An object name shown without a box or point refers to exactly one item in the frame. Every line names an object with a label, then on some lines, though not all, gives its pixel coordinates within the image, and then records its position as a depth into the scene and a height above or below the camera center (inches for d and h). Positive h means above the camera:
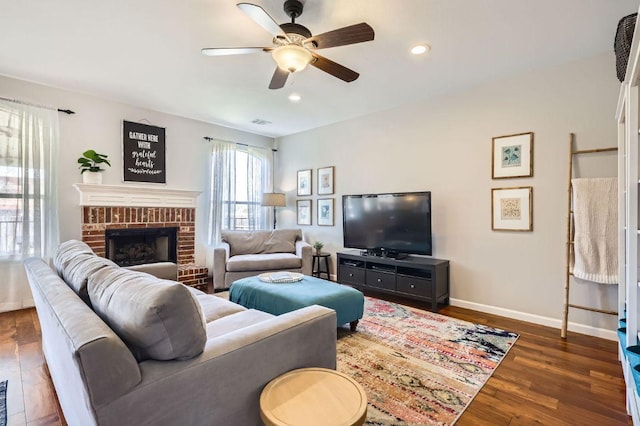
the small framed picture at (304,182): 215.5 +21.6
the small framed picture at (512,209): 127.1 +2.1
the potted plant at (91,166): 149.1 +22.3
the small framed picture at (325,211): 203.0 +1.0
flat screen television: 147.7 -4.7
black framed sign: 168.1 +32.9
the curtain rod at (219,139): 199.5 +47.7
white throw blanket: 103.7 -4.9
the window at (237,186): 202.1 +17.9
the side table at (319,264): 197.8 -32.7
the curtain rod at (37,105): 134.2 +47.8
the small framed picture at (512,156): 127.3 +24.2
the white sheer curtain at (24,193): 134.2 +8.1
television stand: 139.2 -30.0
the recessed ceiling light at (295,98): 153.1 +57.4
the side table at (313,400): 41.7 -27.2
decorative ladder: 111.5 -8.2
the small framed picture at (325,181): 202.4 +21.2
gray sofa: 36.3 -19.9
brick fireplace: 153.3 -1.0
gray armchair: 169.5 -24.9
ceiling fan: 78.7 +45.9
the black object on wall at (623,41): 75.3 +43.5
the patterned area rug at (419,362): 72.2 -43.7
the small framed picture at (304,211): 216.5 +1.3
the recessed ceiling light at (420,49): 106.8 +57.2
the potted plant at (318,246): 198.8 -21.1
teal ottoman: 104.0 -29.0
